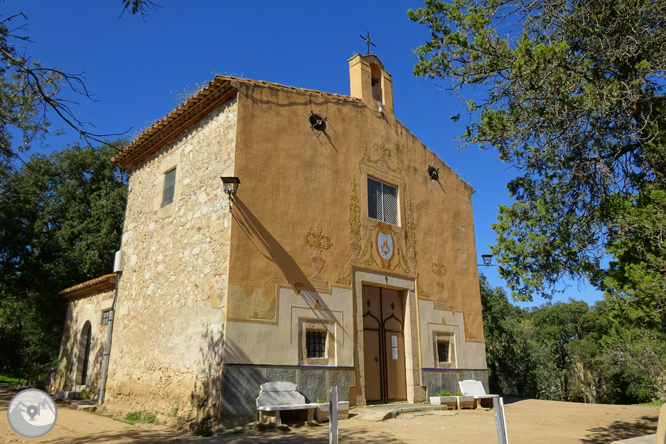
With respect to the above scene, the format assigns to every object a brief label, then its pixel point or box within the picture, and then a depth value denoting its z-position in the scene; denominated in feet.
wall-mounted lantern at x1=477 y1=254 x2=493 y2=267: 47.14
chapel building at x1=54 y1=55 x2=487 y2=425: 28.09
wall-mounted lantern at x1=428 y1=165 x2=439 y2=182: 44.83
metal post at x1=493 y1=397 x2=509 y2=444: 12.57
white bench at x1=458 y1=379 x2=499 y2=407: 38.22
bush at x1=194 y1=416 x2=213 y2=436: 25.26
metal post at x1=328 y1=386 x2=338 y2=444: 14.44
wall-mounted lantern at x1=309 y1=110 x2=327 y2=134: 34.60
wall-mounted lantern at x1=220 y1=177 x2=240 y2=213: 28.45
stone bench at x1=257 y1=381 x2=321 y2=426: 25.84
